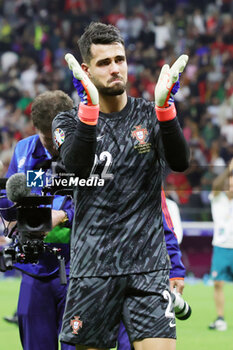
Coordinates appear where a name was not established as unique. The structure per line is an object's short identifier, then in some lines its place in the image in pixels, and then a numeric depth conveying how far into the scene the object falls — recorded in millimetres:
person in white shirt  19139
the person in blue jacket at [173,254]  8433
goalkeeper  6863
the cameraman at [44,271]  9180
